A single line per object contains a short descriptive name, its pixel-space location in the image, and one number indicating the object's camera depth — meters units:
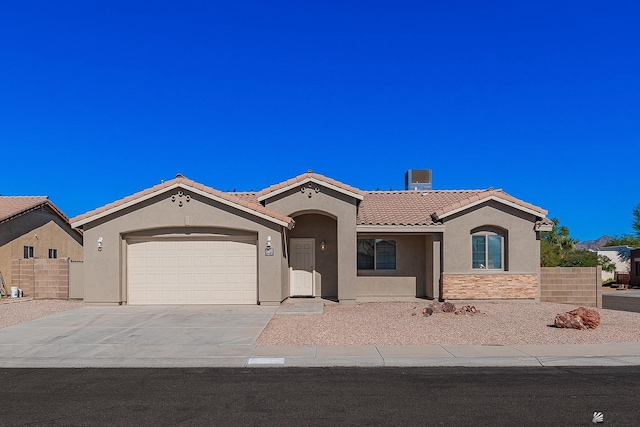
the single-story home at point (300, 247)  17.03
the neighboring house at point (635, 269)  36.59
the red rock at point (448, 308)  15.29
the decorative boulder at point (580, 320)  12.57
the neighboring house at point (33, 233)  22.84
